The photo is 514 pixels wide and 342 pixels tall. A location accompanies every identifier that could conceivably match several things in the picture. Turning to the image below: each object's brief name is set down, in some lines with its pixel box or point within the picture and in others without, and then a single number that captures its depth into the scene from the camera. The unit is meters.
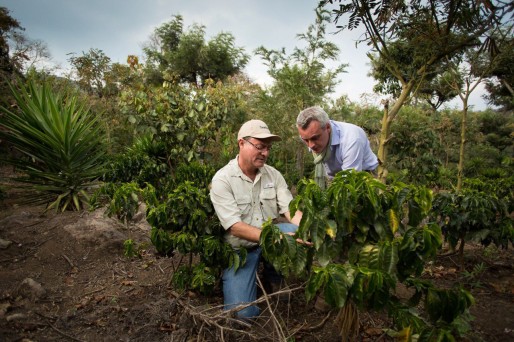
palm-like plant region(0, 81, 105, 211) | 5.35
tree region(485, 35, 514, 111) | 5.79
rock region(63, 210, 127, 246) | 4.21
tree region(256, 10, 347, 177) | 8.16
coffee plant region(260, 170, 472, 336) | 1.55
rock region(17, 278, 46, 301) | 2.93
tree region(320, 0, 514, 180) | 3.18
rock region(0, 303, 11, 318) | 2.56
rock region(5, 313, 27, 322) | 2.50
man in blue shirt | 2.89
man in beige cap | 2.60
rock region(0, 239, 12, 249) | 3.96
